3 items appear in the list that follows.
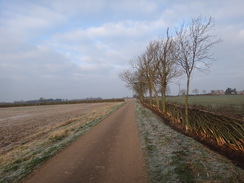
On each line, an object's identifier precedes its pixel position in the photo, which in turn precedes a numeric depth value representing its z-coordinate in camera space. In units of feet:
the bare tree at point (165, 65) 54.68
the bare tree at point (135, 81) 139.09
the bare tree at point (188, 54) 30.40
